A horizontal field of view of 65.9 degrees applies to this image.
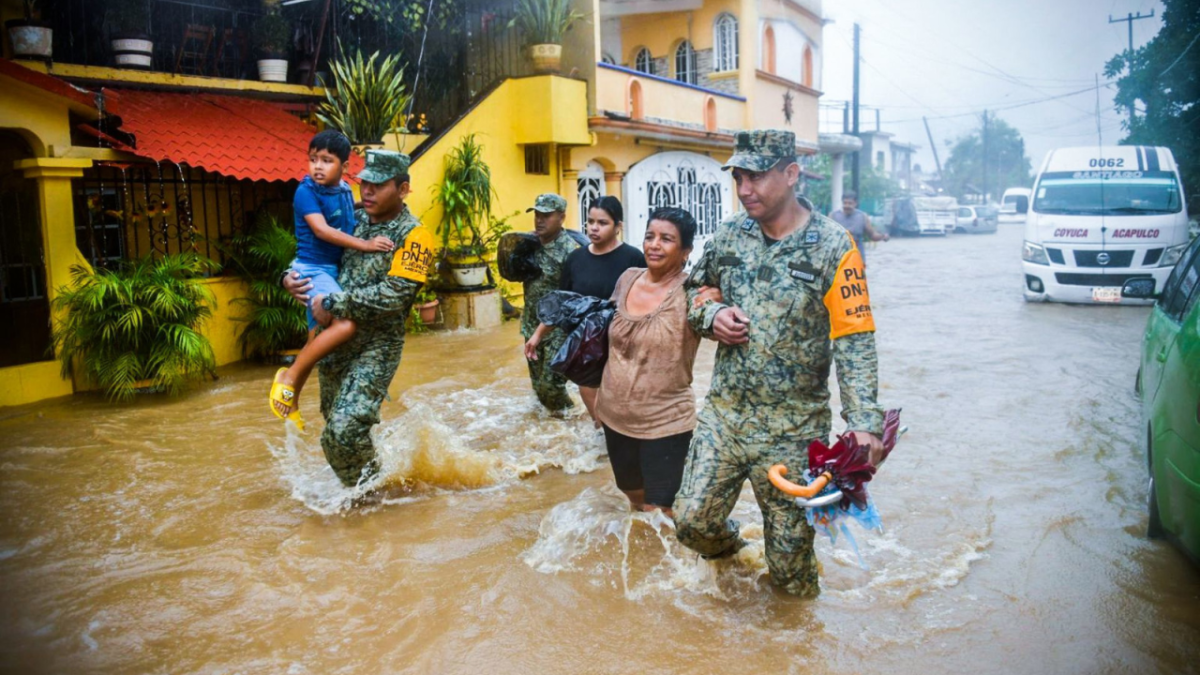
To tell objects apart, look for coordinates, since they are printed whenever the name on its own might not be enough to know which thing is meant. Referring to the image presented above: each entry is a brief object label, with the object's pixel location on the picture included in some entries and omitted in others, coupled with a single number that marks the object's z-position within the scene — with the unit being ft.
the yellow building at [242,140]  26.89
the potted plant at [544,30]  43.01
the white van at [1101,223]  43.32
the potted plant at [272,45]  36.55
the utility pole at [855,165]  111.04
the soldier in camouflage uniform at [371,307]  16.39
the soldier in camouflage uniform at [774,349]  11.50
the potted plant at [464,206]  39.68
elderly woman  14.16
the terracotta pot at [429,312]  39.06
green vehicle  12.55
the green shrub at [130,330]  26.40
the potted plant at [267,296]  31.65
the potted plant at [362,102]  35.22
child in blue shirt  16.43
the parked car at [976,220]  132.77
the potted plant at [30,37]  28.78
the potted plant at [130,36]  32.12
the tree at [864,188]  120.98
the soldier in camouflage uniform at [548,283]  21.79
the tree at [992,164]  215.92
